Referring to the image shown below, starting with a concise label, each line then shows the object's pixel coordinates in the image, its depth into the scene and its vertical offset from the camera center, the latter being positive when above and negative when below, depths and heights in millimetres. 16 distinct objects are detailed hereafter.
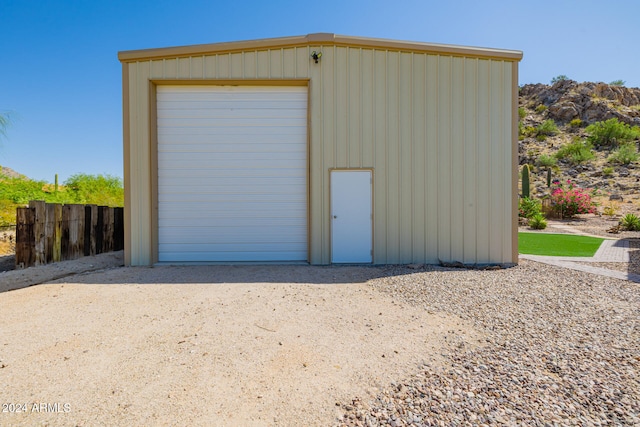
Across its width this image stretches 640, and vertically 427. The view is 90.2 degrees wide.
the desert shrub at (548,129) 32062 +8173
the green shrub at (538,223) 12328 -505
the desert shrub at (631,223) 11602 -485
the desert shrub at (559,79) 40644 +17029
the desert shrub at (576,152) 25844 +4842
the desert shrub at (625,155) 24094 +4229
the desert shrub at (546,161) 26031 +4015
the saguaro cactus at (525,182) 17242 +1523
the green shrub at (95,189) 14531 +1067
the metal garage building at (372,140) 6477 +1452
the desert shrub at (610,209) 15384 +42
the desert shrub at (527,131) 32812 +8129
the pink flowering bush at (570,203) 15172 +328
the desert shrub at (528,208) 14259 +89
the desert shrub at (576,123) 32344 +8814
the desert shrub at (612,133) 27359 +6681
